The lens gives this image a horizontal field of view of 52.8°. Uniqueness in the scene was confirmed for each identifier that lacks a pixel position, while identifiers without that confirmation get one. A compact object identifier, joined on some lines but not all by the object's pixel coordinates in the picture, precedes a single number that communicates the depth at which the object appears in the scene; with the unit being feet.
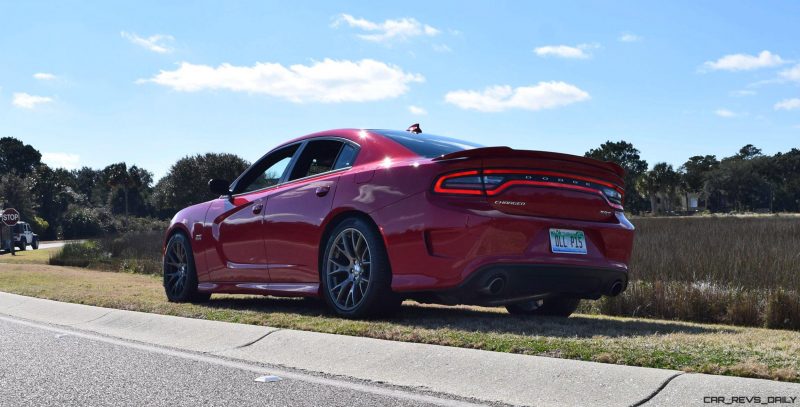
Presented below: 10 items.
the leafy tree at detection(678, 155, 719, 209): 348.38
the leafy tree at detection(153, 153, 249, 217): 253.65
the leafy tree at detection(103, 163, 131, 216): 300.57
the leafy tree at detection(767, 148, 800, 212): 362.12
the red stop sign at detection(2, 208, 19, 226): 121.39
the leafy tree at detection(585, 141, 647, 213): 356.38
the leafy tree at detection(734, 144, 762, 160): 451.61
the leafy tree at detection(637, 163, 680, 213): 329.93
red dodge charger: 18.72
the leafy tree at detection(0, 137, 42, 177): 363.56
